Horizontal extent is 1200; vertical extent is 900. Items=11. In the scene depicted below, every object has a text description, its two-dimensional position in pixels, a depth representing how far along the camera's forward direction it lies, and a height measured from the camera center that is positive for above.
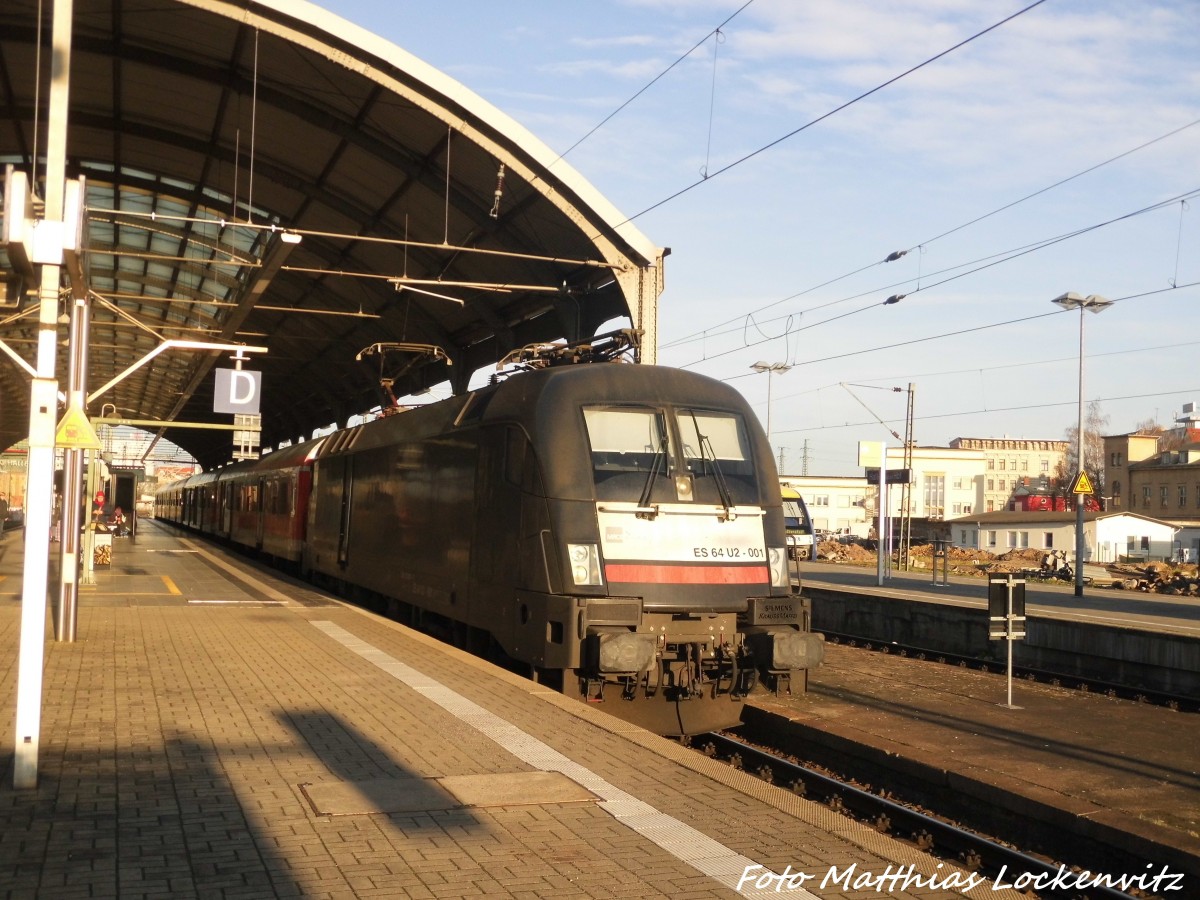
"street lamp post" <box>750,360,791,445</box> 46.37 +5.34
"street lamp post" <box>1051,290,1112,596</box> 28.16 +5.01
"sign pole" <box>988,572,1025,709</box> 12.26 -0.90
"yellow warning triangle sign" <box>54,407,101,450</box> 10.42 +0.52
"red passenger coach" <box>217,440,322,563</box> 26.03 -0.08
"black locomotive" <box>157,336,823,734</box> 10.89 -0.33
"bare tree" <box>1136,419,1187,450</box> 100.07 +7.27
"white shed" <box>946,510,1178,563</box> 61.81 -0.77
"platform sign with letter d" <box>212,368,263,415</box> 30.25 +2.55
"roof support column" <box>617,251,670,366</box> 21.73 +3.78
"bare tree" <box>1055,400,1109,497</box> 105.77 +6.00
